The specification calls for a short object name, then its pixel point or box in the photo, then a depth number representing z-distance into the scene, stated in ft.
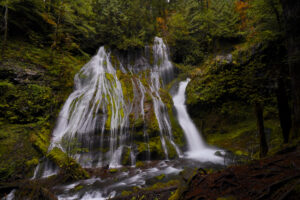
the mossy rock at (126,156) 25.81
